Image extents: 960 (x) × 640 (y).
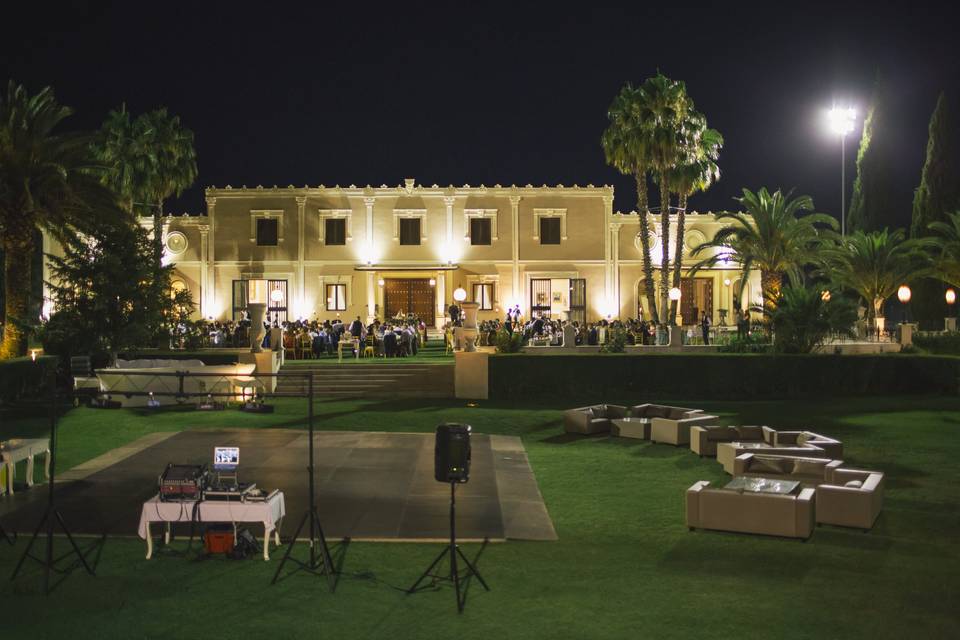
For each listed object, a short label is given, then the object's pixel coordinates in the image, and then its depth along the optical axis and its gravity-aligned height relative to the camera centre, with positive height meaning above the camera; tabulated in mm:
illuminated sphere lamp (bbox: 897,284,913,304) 33719 +1849
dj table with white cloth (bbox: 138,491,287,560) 8906 -1821
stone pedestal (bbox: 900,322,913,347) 28578 +138
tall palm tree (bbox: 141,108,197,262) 37812 +8529
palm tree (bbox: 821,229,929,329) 33344 +2999
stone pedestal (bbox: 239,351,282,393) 23438 -568
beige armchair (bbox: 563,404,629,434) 17859 -1697
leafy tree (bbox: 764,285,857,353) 25188 +610
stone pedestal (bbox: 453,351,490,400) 24000 -954
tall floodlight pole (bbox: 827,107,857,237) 40094 +10469
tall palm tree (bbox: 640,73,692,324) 35688 +9393
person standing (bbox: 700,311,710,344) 32537 +386
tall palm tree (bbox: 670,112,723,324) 37094 +7790
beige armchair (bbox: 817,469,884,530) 9992 -1980
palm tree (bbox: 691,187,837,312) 30375 +3774
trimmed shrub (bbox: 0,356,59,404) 21406 -906
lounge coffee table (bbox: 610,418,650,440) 17125 -1814
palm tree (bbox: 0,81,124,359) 23828 +4473
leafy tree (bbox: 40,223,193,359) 24500 +1372
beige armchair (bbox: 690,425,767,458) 15242 -1771
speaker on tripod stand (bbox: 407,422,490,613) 7977 -1125
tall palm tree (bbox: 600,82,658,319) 36125 +8502
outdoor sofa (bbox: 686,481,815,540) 9586 -2005
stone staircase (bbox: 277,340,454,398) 24453 -1160
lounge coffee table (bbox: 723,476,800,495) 10047 -1775
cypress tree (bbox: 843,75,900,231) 48844 +9303
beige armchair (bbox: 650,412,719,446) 16250 -1723
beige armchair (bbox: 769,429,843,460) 14047 -1772
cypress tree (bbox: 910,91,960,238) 44750 +8375
